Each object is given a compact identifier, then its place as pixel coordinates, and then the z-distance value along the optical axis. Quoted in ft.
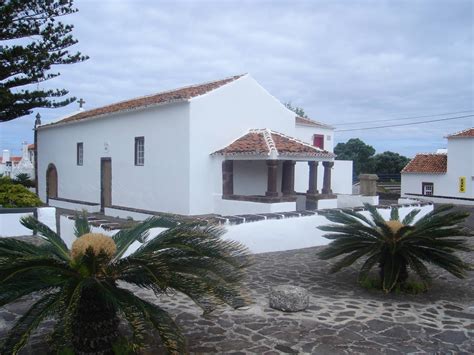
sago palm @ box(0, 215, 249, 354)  11.96
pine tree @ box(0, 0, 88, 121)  49.99
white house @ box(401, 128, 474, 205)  88.33
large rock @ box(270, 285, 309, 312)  19.20
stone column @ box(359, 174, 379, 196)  60.18
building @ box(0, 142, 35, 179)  97.04
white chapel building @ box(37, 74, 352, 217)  47.24
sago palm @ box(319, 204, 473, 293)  21.45
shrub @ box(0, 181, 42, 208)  41.52
